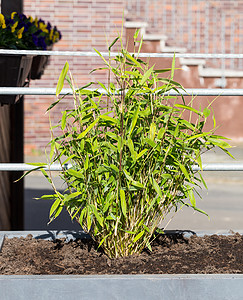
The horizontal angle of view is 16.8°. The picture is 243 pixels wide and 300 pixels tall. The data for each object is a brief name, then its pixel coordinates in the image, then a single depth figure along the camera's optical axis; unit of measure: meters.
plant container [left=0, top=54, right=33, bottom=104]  3.48
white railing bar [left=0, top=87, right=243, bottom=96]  2.94
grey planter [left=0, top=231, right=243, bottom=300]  2.29
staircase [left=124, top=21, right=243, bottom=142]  13.63
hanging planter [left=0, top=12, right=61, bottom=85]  4.00
